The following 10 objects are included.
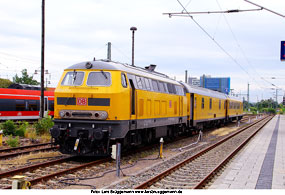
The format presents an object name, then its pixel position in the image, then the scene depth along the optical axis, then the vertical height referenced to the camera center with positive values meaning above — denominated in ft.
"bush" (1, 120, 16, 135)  62.28 -4.12
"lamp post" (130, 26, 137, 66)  90.94 +18.51
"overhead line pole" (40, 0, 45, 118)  69.92 +9.79
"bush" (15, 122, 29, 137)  63.41 -4.89
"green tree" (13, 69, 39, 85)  229.66 +17.89
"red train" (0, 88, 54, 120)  89.61 +0.40
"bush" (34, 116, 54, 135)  65.10 -3.83
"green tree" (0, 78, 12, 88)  179.49 +11.97
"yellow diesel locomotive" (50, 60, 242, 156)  38.42 -0.16
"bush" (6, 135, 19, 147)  50.57 -5.57
